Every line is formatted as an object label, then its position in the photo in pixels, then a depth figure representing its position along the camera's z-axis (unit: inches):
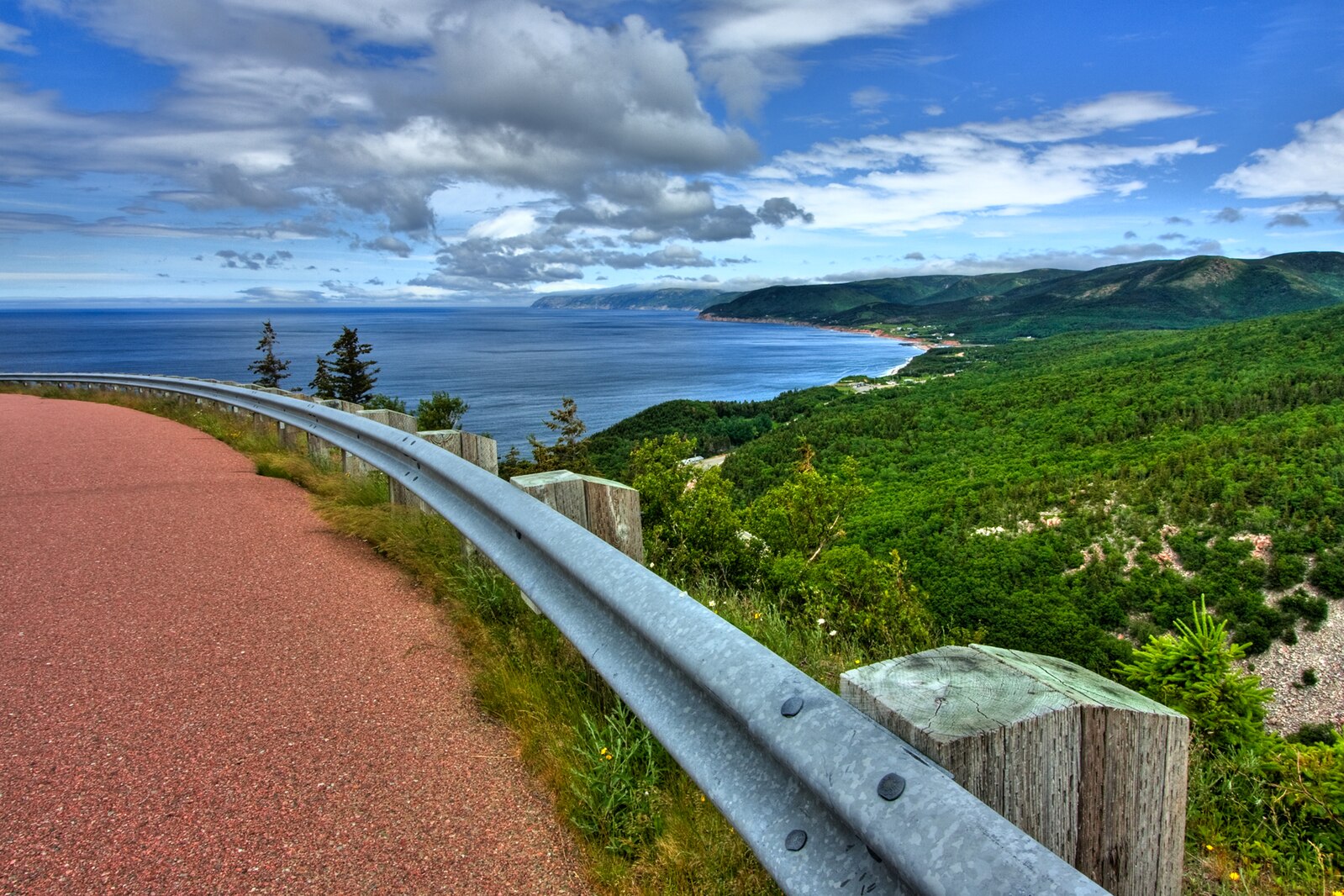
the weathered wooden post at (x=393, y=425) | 199.0
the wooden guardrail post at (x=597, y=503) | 114.3
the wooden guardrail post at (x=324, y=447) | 267.1
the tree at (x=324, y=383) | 2637.8
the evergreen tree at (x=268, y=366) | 2851.9
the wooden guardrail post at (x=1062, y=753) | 46.3
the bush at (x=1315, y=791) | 118.8
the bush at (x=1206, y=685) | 190.7
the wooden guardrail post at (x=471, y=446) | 156.3
